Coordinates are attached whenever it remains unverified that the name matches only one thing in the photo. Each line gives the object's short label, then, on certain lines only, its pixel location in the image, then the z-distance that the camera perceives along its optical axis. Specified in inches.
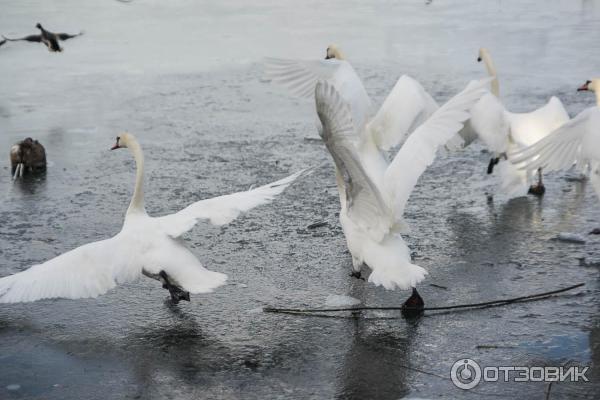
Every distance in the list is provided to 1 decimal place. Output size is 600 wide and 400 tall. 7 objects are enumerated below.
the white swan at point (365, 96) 297.7
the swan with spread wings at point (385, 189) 235.1
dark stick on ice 248.2
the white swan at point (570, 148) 292.0
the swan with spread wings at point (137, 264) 235.0
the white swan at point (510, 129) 344.2
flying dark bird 623.8
